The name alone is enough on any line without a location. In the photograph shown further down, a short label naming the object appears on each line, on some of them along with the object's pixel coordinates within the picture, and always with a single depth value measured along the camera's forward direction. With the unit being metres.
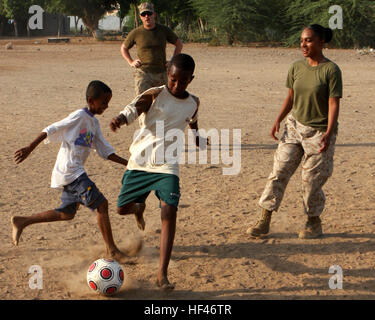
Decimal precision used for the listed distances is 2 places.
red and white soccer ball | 7.82
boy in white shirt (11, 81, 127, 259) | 8.68
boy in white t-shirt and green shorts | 8.34
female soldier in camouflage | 9.59
